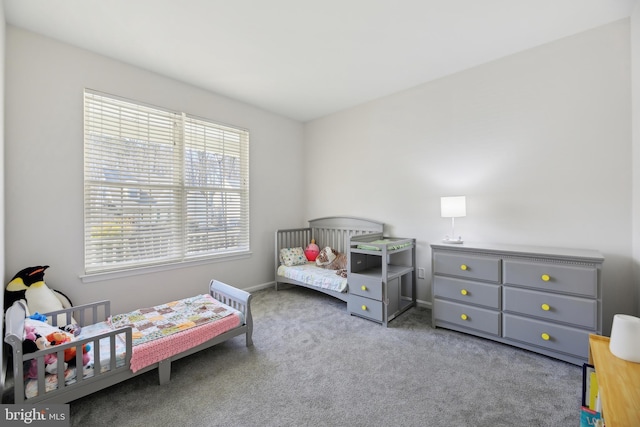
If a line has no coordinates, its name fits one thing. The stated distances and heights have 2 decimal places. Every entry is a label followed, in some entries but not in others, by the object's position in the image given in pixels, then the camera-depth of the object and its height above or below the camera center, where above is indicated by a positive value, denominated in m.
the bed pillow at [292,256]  3.83 -0.64
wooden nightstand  0.87 -0.67
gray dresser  1.96 -0.69
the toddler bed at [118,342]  1.49 -0.88
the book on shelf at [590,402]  1.18 -0.92
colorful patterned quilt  2.00 -0.86
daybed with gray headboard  3.22 -0.51
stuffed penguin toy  2.03 -0.59
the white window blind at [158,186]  2.57 +0.31
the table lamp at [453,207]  2.63 +0.04
